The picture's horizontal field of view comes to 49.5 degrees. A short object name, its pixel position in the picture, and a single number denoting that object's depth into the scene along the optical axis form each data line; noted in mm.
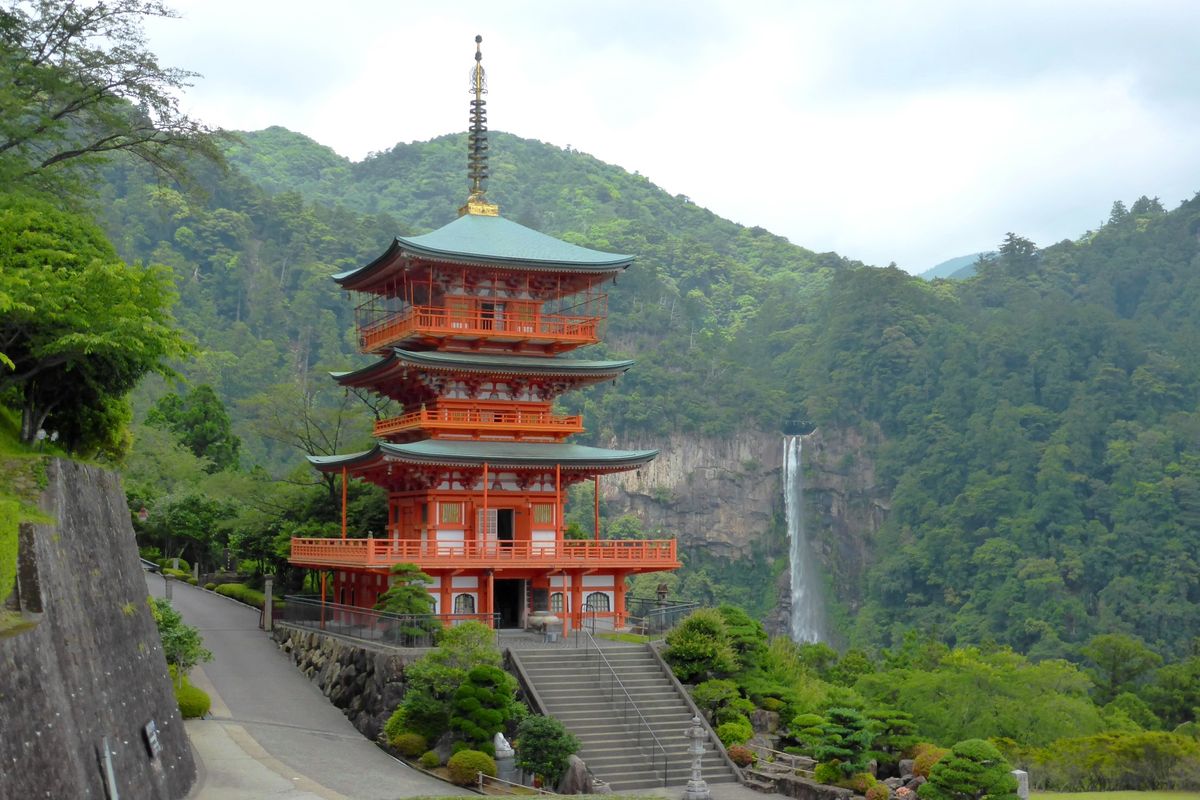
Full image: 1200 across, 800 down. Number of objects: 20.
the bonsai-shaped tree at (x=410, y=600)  30219
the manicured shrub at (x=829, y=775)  26156
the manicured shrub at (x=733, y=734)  28691
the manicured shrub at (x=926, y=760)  26500
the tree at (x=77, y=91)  27484
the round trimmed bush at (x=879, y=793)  25094
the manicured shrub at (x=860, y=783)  25578
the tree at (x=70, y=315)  20562
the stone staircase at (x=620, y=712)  26922
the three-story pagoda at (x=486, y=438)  34094
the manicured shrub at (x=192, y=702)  28062
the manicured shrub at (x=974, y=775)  23453
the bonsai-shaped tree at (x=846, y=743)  26078
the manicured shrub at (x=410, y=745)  27531
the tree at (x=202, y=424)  66938
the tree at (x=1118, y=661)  47312
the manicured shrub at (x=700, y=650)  30859
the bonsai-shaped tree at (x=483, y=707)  26938
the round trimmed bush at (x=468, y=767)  26109
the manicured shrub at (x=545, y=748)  25766
